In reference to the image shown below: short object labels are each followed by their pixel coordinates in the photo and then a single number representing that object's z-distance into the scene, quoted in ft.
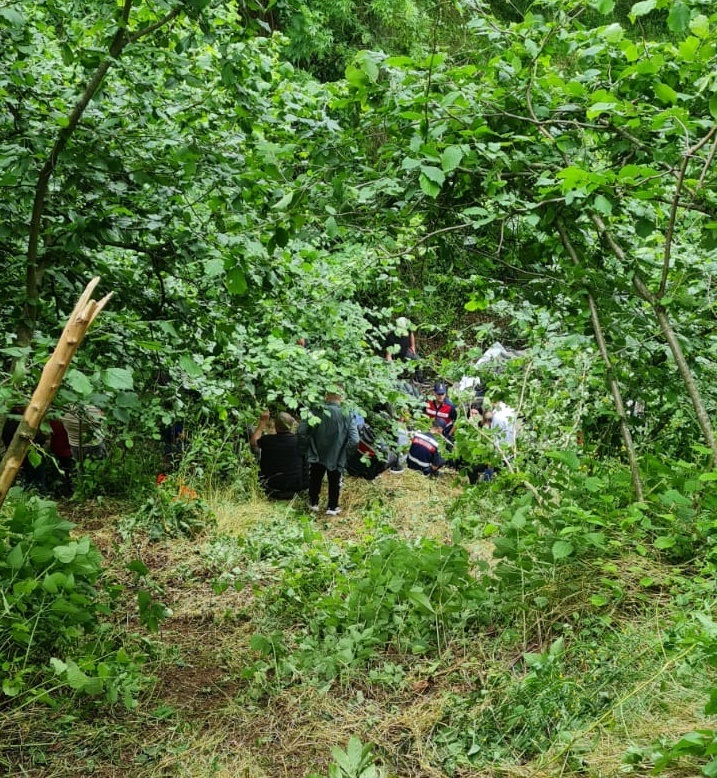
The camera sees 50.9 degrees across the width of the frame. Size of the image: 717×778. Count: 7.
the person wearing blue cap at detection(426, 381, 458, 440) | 39.36
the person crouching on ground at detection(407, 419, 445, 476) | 38.40
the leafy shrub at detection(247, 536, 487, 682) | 13.96
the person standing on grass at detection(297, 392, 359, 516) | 30.73
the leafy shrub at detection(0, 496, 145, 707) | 12.10
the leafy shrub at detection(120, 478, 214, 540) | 24.38
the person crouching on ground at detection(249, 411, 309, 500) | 31.78
